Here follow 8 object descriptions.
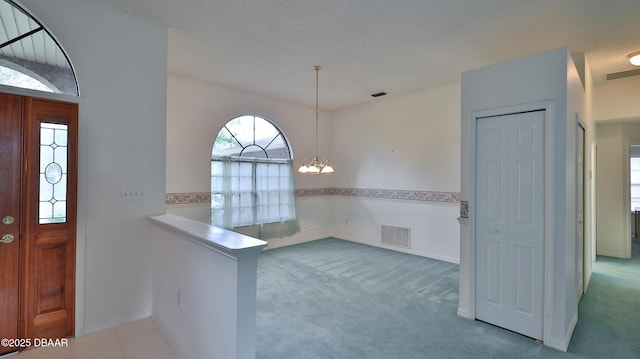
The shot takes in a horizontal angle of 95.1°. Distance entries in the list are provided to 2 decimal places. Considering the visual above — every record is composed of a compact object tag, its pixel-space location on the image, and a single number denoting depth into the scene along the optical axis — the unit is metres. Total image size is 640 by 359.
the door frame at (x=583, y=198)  2.95
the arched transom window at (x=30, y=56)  2.29
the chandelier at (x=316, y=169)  4.46
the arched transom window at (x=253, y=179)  4.99
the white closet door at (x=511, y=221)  2.54
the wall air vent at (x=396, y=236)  5.42
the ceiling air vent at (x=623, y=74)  4.10
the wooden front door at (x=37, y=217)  2.25
